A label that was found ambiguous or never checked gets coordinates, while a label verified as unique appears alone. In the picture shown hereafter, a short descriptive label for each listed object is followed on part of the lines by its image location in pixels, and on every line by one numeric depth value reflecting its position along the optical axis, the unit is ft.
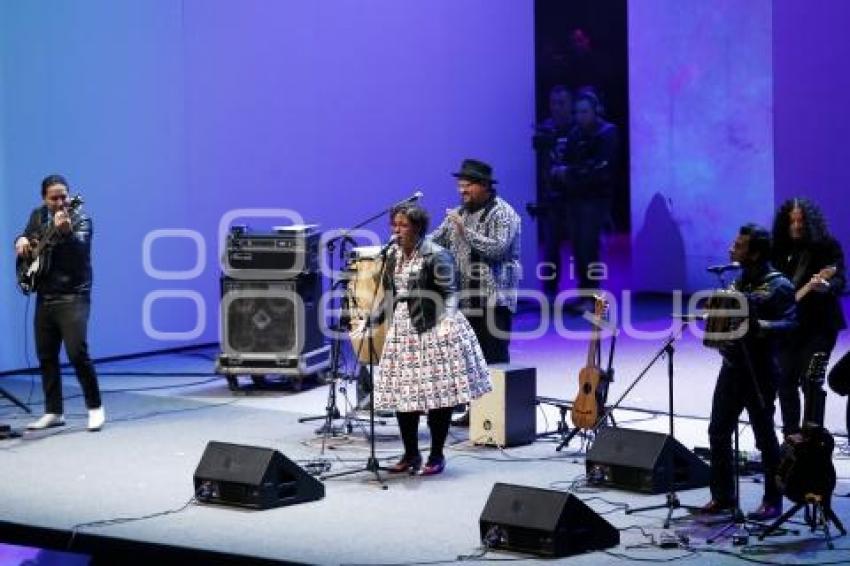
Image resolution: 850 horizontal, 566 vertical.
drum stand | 67.00
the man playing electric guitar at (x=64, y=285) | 68.28
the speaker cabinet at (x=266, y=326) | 80.38
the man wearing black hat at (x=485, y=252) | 67.46
